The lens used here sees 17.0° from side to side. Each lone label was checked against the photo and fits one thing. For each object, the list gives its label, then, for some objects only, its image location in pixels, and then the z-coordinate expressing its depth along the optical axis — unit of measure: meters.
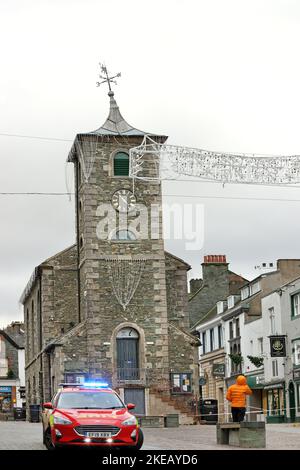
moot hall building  49.66
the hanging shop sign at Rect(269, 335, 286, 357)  50.34
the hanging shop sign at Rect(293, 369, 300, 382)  48.97
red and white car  20.53
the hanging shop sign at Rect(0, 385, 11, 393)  84.69
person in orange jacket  24.03
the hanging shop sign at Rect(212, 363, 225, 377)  61.91
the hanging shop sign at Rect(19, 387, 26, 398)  78.47
